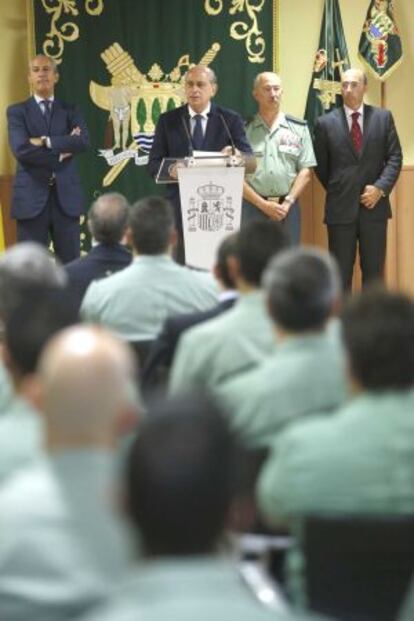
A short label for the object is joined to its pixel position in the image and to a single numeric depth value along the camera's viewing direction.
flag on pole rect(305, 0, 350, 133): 13.75
